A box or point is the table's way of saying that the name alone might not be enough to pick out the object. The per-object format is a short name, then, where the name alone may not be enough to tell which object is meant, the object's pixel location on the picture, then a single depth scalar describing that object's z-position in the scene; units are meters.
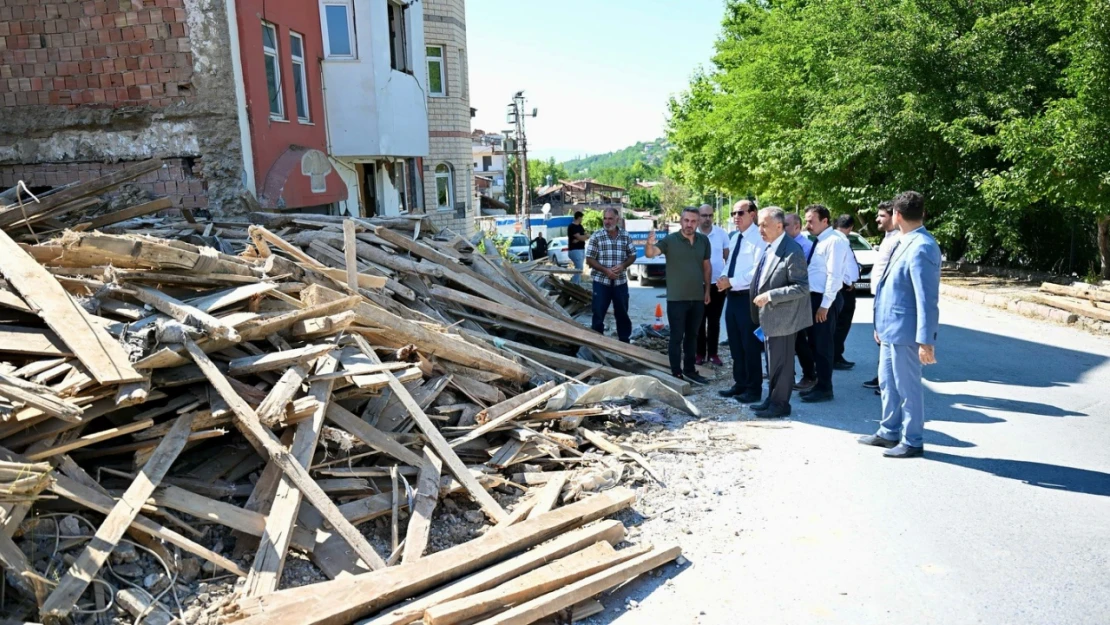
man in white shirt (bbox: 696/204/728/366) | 9.09
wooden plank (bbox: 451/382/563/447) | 5.63
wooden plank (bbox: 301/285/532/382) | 5.96
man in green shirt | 8.14
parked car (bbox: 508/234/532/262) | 27.28
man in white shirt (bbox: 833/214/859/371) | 8.49
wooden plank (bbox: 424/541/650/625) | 3.57
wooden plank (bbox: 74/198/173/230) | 7.43
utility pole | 40.78
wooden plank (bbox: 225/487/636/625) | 3.52
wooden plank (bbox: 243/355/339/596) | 3.85
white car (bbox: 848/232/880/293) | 16.66
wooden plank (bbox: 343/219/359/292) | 6.32
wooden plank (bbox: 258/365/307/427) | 4.56
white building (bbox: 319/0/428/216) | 14.44
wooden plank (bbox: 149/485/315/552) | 4.15
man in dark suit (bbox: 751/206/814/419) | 6.78
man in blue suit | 5.46
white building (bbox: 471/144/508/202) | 91.00
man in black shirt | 15.31
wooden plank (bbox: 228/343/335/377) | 4.90
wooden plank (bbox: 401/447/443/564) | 4.30
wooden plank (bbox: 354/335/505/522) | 4.81
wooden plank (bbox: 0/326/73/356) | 4.45
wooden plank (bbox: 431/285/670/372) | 8.04
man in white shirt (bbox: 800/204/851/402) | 7.49
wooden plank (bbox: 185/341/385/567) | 4.18
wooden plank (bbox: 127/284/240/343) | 4.78
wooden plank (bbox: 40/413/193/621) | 3.46
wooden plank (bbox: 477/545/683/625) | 3.65
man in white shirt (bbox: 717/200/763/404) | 7.70
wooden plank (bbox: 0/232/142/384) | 4.26
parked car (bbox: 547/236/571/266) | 25.37
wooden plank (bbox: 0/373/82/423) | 3.84
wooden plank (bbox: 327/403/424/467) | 5.02
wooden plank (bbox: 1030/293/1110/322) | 11.02
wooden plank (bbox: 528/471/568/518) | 4.78
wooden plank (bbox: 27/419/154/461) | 4.00
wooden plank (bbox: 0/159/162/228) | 6.79
